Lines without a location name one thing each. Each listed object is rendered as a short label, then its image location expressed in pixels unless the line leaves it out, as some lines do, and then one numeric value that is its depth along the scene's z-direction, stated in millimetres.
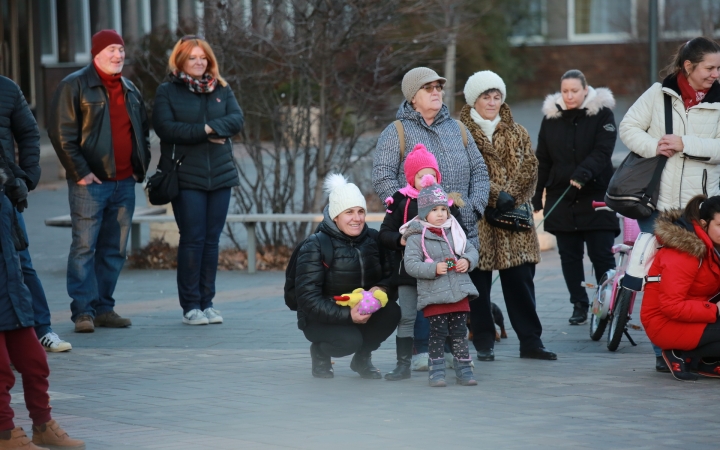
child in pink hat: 13227
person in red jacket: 13031
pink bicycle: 15187
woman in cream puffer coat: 13648
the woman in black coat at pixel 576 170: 17719
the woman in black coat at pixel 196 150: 17250
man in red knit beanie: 16609
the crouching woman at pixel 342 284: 13164
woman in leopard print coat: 14516
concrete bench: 23234
